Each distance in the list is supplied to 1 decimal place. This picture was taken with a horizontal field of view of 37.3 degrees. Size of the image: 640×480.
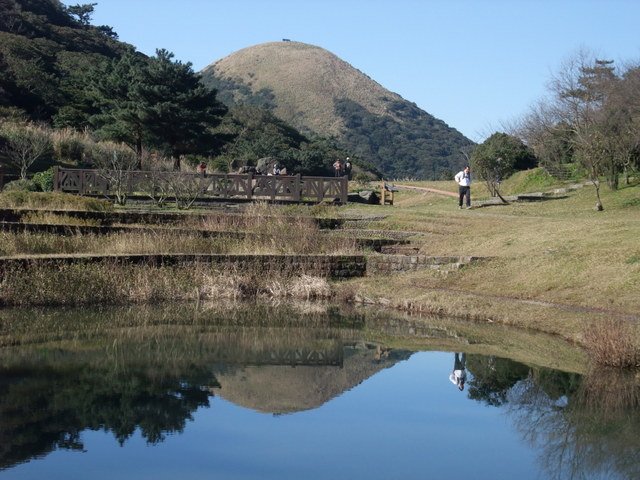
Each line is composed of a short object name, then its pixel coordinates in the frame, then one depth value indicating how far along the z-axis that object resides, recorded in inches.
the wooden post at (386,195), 1561.3
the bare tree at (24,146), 1594.5
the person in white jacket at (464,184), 1348.4
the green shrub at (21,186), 1383.7
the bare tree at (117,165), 1402.6
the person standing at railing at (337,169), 1755.4
